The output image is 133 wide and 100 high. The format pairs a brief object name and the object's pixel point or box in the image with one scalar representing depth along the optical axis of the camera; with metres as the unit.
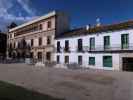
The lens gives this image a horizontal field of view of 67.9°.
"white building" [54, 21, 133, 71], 12.38
